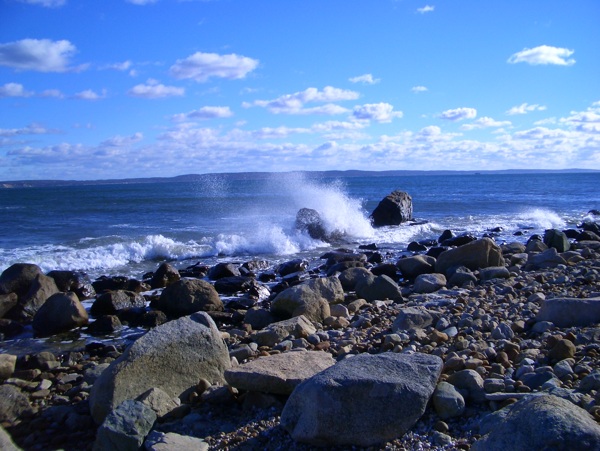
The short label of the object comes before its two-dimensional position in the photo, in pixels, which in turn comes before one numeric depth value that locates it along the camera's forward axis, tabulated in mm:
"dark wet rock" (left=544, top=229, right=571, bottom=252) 15109
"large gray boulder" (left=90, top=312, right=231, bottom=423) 5186
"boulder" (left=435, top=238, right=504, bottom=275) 12523
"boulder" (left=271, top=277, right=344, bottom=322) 8755
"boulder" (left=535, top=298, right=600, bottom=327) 6387
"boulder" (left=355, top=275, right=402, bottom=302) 10219
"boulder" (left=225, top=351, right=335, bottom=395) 4879
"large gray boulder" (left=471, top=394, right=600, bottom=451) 3016
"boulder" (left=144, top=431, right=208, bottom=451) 4210
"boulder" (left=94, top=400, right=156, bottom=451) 4379
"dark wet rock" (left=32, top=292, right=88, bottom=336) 9258
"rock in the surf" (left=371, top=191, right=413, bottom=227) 26500
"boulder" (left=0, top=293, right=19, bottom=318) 10147
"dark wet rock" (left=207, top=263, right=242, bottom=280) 13805
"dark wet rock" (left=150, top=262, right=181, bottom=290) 12820
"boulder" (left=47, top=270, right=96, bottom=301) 12153
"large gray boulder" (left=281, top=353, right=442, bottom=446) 3994
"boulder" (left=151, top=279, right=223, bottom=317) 10219
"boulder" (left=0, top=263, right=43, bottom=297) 11039
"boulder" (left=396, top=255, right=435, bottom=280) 13039
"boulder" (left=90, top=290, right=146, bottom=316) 10359
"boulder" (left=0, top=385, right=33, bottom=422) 5516
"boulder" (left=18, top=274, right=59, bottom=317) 10266
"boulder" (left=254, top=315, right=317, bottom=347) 7430
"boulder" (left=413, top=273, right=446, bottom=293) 10711
